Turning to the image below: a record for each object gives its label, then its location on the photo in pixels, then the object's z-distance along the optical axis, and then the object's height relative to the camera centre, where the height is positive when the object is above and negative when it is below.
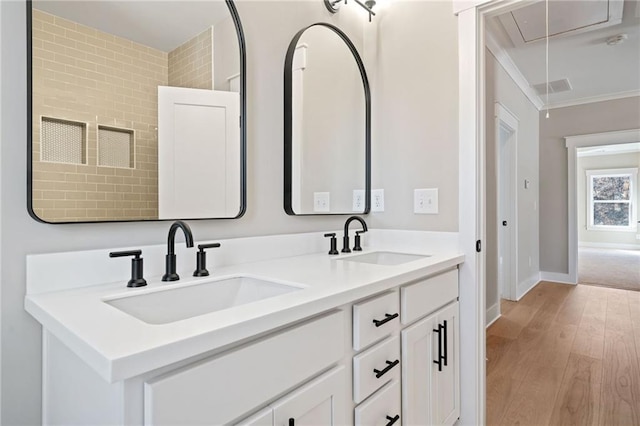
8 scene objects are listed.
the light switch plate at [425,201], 1.71 +0.05
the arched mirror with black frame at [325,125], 1.57 +0.43
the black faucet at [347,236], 1.65 -0.12
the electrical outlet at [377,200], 1.91 +0.06
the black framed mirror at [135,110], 0.91 +0.30
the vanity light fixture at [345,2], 1.76 +1.06
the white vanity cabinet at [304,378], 0.58 -0.36
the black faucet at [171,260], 1.03 -0.14
